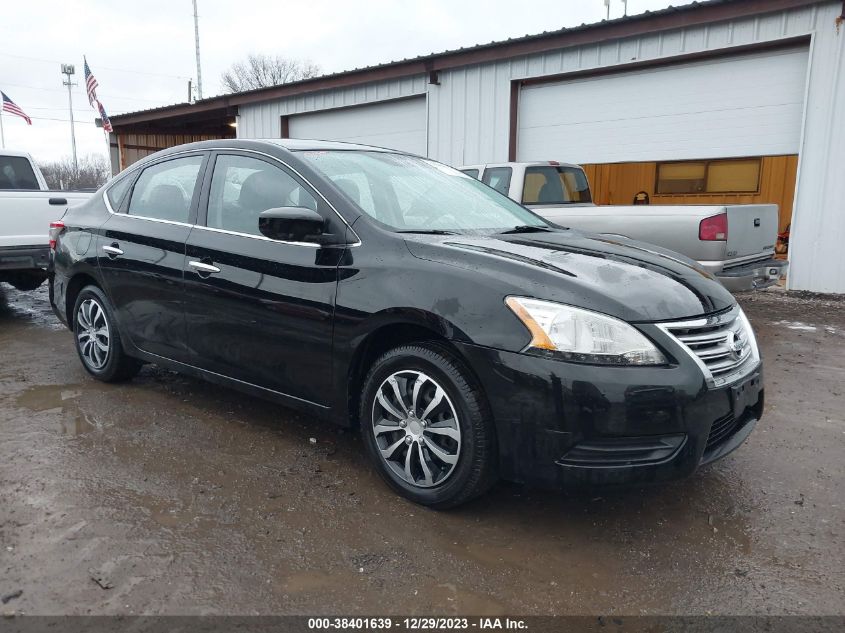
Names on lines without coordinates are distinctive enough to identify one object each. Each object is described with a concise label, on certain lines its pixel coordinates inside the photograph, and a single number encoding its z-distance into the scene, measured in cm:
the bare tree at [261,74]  5494
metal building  848
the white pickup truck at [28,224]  659
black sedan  250
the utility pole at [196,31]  3547
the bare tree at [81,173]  5719
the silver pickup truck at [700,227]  607
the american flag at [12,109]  2139
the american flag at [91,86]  2214
